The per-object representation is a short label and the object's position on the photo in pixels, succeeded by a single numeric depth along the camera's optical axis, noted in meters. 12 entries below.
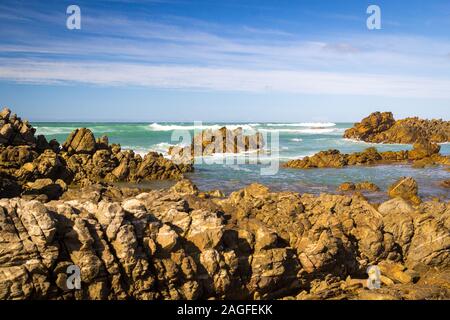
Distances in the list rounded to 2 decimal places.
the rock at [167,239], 11.61
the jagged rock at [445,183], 31.96
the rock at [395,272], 13.57
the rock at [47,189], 21.15
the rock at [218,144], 53.86
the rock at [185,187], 23.75
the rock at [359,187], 30.23
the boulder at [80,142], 37.03
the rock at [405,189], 26.98
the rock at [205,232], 12.26
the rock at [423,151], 51.06
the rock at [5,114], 35.47
